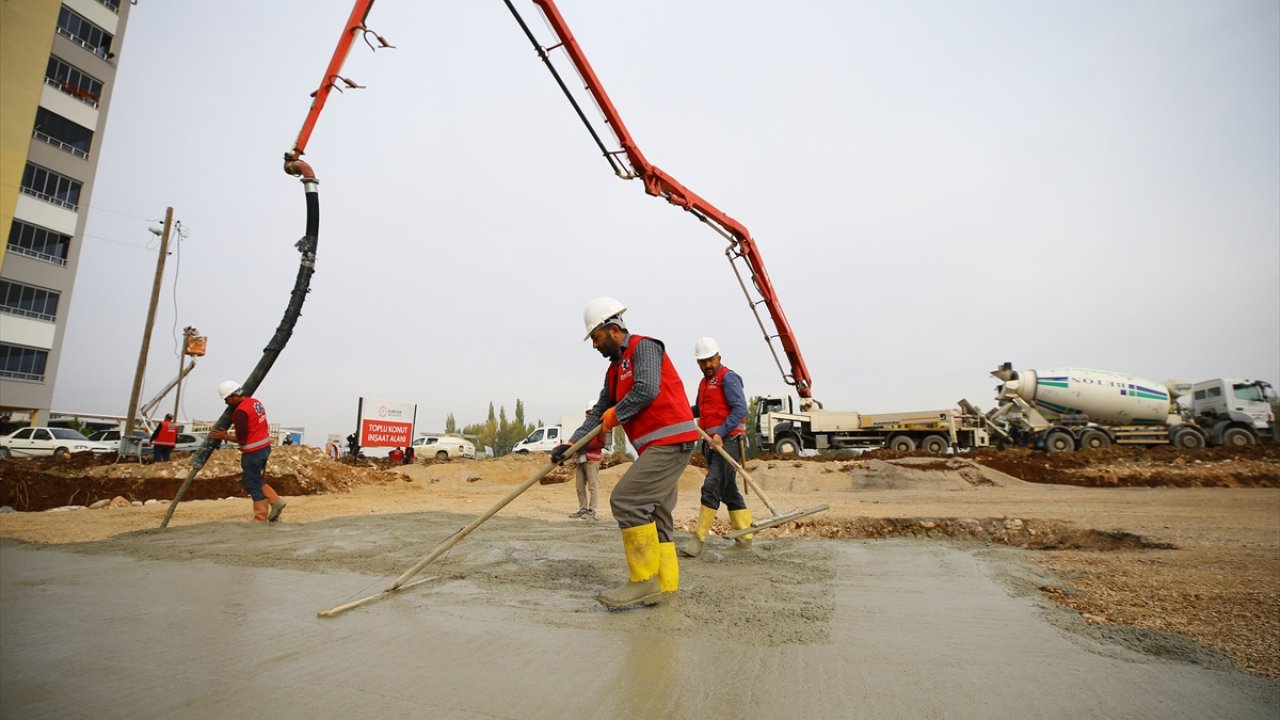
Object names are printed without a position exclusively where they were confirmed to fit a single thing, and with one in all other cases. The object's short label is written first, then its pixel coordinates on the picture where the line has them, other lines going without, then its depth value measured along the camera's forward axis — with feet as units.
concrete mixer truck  61.26
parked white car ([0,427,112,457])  61.05
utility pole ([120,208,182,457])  61.36
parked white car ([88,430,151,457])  70.69
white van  89.76
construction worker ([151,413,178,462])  53.21
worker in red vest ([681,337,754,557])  17.53
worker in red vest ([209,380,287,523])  21.77
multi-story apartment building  79.00
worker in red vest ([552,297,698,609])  10.62
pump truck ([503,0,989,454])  56.39
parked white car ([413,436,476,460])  97.96
